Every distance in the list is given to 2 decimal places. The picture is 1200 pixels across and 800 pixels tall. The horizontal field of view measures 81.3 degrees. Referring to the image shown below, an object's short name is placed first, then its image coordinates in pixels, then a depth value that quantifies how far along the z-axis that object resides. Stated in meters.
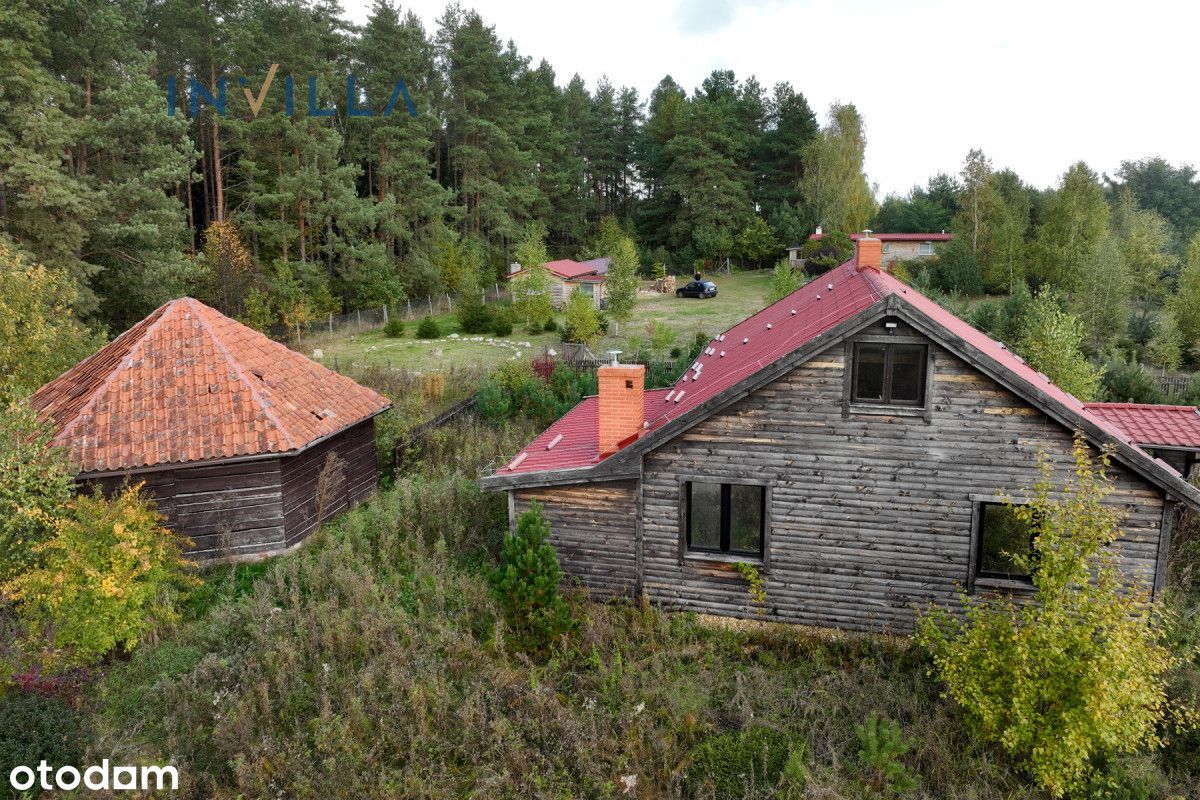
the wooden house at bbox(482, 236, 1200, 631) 9.83
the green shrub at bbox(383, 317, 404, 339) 39.12
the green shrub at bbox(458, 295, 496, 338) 39.38
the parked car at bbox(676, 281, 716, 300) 48.81
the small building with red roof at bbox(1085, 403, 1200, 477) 12.03
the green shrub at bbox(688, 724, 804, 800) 7.96
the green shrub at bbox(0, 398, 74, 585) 10.24
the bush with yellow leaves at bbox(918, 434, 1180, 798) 7.20
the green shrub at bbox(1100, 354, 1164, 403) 23.55
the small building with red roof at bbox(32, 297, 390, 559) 12.62
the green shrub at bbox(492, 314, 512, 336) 38.62
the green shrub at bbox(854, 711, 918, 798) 7.91
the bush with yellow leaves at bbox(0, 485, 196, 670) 9.87
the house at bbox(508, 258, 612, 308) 46.16
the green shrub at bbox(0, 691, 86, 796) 7.98
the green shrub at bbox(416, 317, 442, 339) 38.31
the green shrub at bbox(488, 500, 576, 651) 10.30
